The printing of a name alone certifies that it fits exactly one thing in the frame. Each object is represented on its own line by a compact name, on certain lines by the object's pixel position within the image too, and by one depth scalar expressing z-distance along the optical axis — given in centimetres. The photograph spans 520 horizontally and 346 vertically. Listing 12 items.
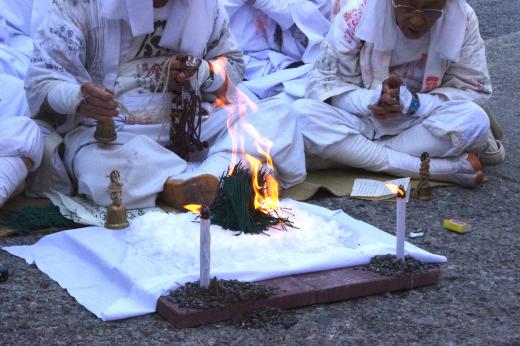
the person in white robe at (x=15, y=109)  628
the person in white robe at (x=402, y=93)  763
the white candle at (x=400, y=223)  504
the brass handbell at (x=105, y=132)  647
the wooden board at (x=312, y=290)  467
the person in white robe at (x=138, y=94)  653
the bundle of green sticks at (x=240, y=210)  570
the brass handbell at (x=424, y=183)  711
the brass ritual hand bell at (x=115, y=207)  598
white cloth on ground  501
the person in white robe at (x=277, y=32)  999
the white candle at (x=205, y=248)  452
